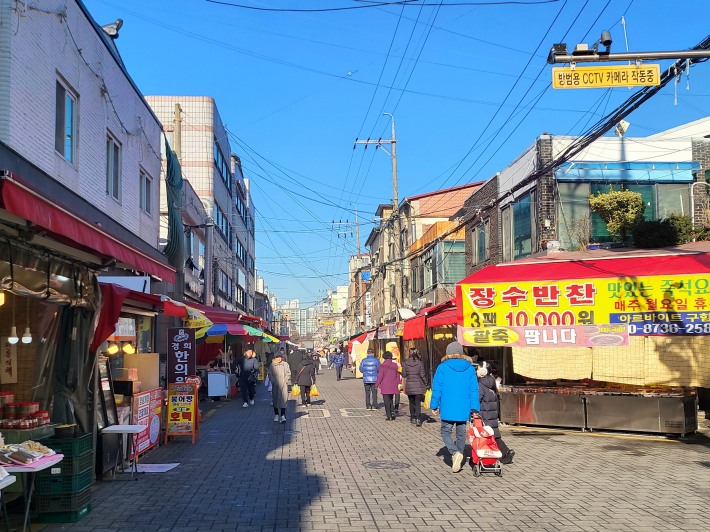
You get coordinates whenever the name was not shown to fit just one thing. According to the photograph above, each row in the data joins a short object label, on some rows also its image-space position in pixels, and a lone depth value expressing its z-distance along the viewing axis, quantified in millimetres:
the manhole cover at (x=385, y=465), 9844
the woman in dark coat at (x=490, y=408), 9805
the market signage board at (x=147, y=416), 10367
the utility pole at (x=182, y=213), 22491
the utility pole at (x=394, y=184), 32562
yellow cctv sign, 8141
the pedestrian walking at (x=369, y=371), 18984
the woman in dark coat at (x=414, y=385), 15250
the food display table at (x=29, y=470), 5922
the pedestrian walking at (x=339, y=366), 37591
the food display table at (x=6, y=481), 5242
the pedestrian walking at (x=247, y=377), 20375
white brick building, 10641
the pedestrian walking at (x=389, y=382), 16203
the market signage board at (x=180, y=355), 13297
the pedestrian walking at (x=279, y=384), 15289
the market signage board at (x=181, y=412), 12598
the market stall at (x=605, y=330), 11414
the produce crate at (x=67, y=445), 6922
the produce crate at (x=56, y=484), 6727
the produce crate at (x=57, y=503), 6691
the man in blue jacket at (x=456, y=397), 9523
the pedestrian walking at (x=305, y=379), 20312
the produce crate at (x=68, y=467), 6777
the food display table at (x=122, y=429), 8578
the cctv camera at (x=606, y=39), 8031
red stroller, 9102
